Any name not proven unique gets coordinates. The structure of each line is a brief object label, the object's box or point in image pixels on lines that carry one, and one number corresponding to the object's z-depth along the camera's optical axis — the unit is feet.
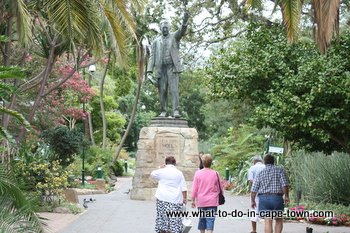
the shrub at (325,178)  51.29
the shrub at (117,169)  112.37
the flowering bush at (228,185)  82.07
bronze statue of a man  59.77
